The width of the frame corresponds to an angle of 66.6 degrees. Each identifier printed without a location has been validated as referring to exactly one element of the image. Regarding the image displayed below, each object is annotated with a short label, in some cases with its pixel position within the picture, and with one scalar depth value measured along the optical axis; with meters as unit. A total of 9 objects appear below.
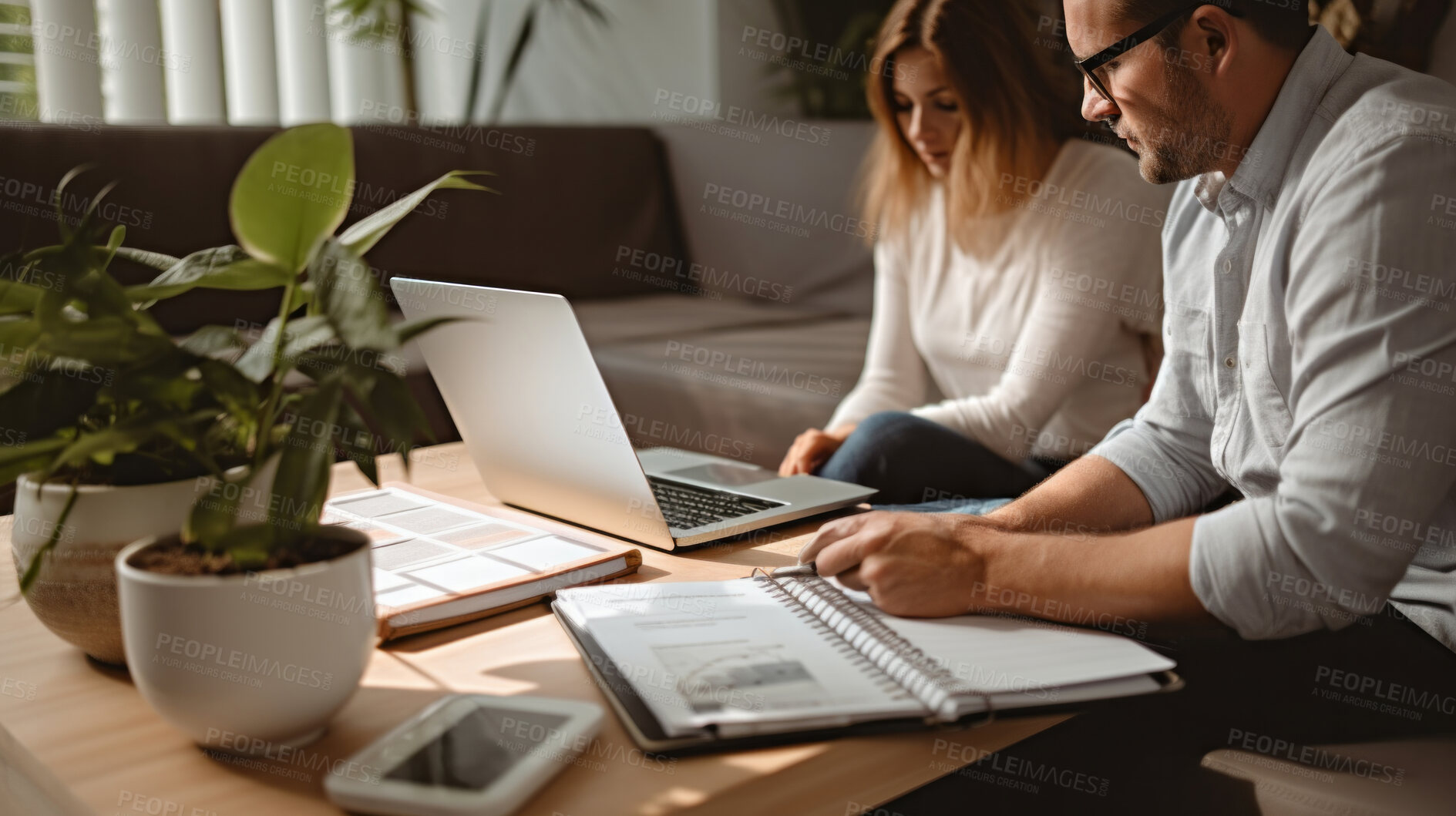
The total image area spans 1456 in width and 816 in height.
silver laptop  0.91
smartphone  0.56
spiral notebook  0.65
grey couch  2.29
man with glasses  0.78
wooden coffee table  0.60
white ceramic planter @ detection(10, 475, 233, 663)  0.70
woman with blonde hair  1.62
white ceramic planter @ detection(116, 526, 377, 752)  0.58
